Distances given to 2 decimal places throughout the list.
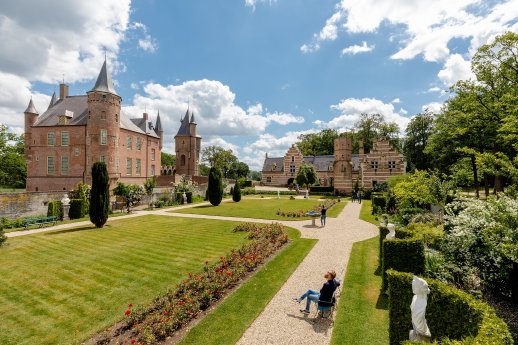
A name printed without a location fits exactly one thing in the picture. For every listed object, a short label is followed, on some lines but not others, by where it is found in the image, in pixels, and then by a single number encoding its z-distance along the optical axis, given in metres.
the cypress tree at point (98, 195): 19.78
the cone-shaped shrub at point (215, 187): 32.66
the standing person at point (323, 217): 20.69
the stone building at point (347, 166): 44.72
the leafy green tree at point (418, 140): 58.00
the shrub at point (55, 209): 23.05
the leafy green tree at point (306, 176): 46.94
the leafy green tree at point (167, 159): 121.56
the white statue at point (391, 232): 10.38
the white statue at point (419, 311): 5.19
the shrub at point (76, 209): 24.28
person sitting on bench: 7.75
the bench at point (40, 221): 20.42
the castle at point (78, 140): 36.44
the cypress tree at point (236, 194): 36.88
